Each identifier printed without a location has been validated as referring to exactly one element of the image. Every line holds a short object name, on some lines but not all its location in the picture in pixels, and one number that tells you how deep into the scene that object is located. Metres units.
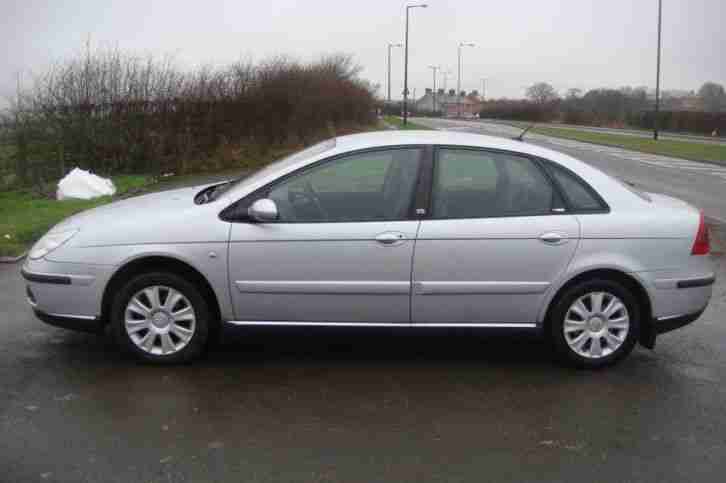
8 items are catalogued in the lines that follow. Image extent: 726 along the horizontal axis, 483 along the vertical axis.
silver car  5.07
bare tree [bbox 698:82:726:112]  73.81
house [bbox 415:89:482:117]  119.91
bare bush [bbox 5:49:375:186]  17.30
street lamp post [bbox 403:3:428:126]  47.59
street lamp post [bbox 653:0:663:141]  39.56
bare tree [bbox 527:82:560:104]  94.51
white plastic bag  13.75
